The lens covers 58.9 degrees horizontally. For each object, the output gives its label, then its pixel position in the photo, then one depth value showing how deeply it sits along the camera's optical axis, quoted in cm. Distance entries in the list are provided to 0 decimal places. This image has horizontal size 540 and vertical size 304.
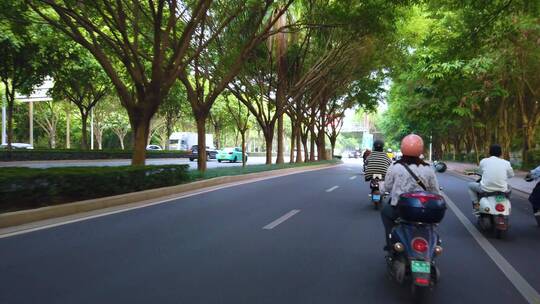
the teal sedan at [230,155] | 4366
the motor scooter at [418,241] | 431
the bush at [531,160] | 2733
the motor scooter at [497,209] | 766
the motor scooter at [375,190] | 1101
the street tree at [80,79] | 2684
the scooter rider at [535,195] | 793
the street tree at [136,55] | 1359
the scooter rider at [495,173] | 773
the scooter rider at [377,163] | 1098
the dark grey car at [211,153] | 4984
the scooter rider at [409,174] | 492
